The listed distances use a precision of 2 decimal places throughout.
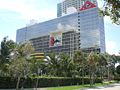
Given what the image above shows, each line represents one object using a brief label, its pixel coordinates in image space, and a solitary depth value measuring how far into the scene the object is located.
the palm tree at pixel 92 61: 23.57
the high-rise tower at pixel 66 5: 80.84
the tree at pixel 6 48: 17.01
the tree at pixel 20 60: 15.20
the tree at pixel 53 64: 28.69
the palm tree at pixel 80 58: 25.33
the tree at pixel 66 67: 27.87
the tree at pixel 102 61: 33.29
